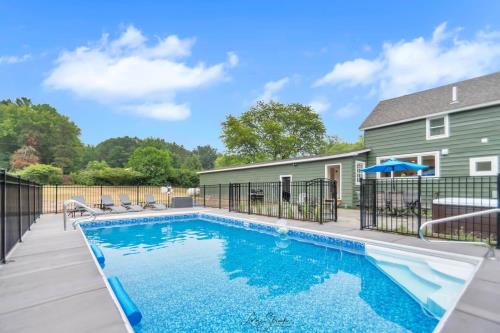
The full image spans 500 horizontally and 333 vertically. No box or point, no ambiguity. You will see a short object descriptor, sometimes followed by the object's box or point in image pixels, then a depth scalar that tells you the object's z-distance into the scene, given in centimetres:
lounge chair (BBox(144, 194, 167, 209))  1402
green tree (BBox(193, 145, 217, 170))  6771
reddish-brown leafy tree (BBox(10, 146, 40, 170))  3406
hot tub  598
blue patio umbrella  955
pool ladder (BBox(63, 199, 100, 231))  993
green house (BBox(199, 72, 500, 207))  1009
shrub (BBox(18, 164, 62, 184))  2372
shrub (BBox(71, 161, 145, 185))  2562
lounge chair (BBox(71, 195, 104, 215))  1116
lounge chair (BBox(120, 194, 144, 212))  1277
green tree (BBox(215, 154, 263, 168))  2994
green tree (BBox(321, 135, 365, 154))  3892
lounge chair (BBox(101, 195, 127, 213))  1233
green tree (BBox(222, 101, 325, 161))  2922
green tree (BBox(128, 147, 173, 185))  2844
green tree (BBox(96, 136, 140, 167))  5538
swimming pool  333
